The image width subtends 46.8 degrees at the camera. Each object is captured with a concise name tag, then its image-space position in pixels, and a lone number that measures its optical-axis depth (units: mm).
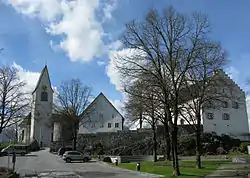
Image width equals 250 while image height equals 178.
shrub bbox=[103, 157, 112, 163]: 41666
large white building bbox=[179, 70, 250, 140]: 54188
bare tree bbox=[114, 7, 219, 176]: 22375
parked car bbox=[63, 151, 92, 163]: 41247
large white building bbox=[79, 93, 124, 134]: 69125
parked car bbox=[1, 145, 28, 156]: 55359
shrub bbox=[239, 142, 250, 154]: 44634
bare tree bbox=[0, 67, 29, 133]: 27938
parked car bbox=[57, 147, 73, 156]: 54500
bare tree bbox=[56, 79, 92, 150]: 54219
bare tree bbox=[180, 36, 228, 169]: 24422
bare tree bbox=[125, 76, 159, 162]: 22736
